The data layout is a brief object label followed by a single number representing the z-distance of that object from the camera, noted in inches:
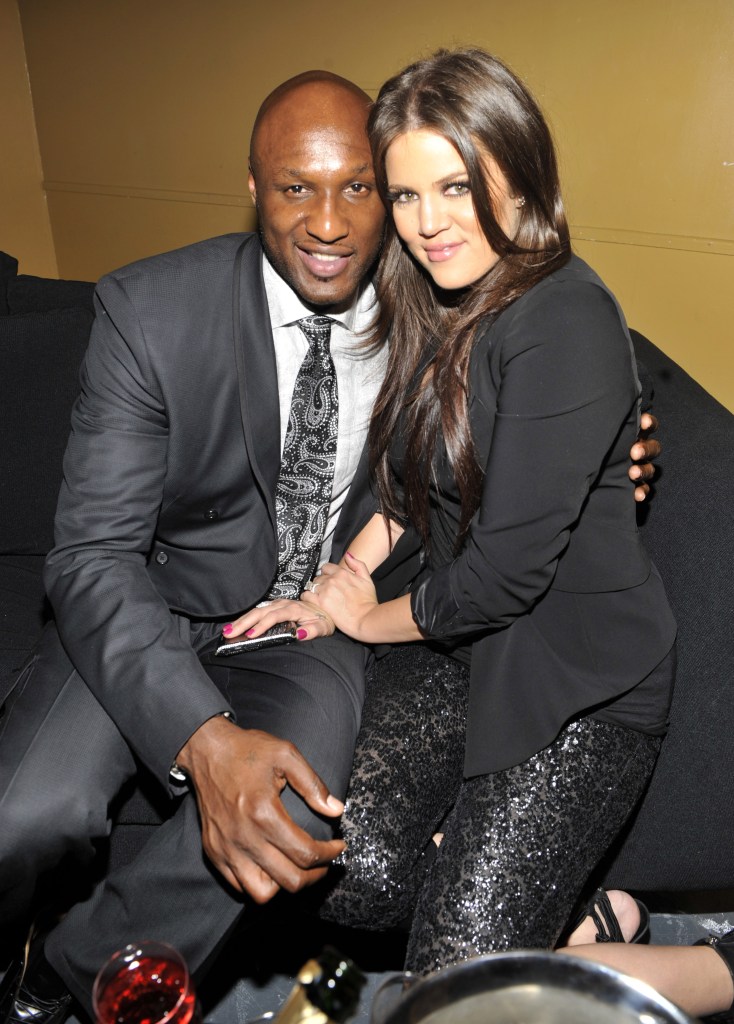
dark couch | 64.6
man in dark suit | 57.1
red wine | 34.8
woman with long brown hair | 54.3
